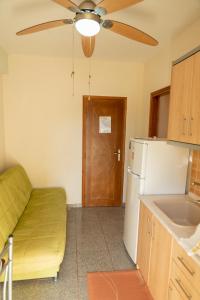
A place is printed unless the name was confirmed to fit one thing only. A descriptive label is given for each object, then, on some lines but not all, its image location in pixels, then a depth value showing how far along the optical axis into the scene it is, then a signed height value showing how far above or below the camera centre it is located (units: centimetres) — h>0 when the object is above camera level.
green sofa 181 -112
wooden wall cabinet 154 +23
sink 197 -80
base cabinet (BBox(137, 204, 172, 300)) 151 -107
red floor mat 184 -154
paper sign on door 363 +7
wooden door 360 -41
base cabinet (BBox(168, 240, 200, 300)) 116 -93
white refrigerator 208 -46
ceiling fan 135 +82
